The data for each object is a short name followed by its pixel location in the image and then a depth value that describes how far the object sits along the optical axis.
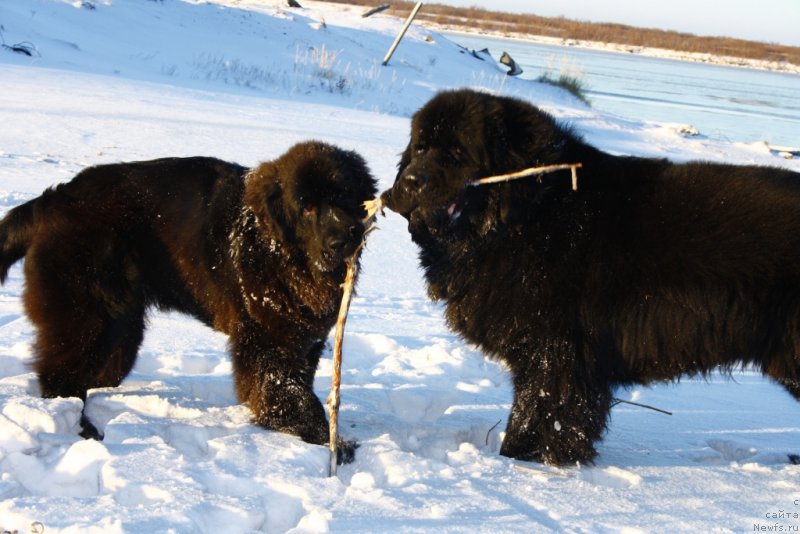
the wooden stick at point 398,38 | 22.03
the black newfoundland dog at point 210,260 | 3.93
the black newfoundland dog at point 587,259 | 3.67
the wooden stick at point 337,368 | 3.51
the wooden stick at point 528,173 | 3.66
